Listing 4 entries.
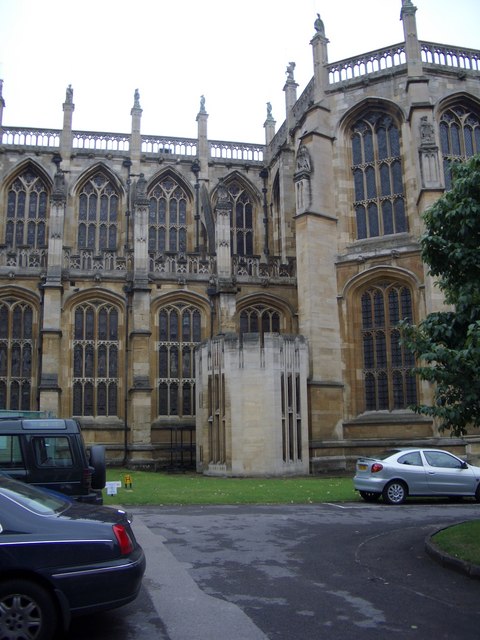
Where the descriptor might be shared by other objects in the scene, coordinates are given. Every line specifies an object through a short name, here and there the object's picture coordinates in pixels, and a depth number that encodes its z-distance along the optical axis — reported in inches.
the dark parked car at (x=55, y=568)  206.7
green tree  369.1
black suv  392.8
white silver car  593.9
